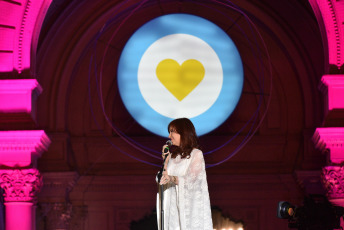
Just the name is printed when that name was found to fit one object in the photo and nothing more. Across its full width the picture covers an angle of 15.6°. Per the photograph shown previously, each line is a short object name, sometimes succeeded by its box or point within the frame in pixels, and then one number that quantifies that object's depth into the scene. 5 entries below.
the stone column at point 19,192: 19.41
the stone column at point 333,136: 19.21
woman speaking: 11.12
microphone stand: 10.76
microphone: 10.81
